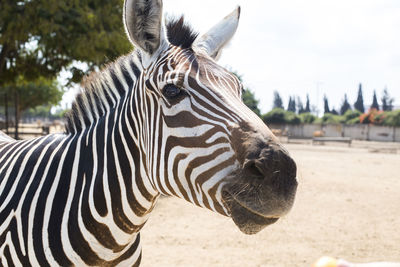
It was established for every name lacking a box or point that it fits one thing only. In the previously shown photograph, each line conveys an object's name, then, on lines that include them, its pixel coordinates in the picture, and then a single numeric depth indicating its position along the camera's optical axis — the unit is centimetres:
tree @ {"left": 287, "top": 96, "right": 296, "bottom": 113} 9098
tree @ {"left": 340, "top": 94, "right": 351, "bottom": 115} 9075
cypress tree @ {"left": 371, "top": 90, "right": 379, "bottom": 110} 8581
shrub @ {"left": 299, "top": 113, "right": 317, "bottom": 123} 6272
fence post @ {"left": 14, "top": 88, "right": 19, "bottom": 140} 1926
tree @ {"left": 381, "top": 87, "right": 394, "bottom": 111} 8644
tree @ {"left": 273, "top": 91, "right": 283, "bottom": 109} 9165
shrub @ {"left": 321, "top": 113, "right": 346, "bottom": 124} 6371
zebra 151
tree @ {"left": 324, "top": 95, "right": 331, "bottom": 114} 9219
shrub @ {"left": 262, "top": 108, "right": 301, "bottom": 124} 5575
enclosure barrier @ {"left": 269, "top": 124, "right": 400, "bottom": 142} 4720
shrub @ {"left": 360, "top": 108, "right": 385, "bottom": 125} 5368
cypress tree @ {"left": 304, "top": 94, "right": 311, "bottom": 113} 9691
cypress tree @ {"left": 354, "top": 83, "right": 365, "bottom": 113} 8787
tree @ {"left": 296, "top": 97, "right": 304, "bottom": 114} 9720
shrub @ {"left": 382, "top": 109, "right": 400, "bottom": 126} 4736
